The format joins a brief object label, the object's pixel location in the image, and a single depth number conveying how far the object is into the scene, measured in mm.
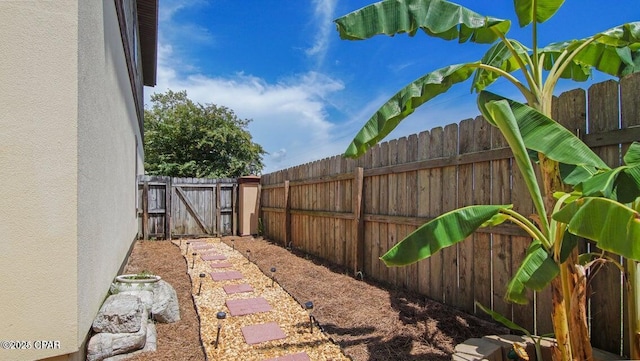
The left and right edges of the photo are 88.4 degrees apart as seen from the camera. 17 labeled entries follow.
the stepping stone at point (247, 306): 4121
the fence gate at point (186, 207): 10328
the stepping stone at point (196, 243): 9667
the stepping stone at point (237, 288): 4991
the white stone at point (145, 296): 3513
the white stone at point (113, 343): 2590
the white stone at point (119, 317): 2732
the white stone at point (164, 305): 3629
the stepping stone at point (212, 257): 7417
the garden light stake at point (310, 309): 3605
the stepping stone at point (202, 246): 9102
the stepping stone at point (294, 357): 2912
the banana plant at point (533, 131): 1672
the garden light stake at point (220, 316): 3598
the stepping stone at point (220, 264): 6738
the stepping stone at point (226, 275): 5734
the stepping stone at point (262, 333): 3330
